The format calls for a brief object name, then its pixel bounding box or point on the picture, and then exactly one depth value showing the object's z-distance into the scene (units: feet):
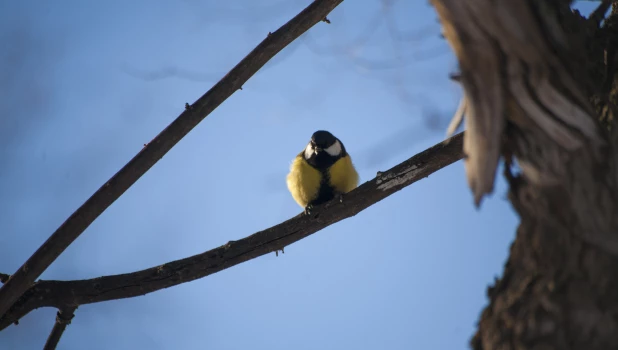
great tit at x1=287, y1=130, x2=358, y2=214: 30.50
